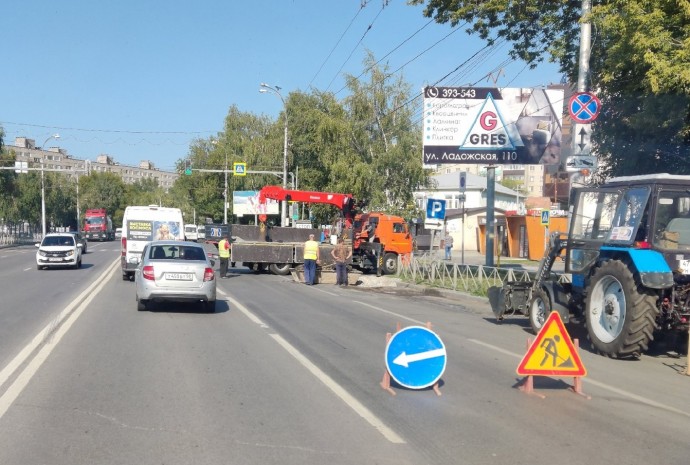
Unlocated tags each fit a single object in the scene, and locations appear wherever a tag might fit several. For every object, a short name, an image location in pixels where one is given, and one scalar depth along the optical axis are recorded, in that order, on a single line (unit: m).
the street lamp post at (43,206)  73.25
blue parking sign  25.82
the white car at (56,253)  32.41
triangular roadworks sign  8.16
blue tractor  10.53
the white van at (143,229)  25.42
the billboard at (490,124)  29.23
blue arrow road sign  8.08
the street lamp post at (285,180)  47.32
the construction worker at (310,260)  26.36
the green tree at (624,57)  14.71
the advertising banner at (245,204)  76.88
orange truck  30.52
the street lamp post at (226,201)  77.66
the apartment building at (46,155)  162.39
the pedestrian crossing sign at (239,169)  42.84
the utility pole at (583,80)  16.56
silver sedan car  15.40
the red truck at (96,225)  89.75
